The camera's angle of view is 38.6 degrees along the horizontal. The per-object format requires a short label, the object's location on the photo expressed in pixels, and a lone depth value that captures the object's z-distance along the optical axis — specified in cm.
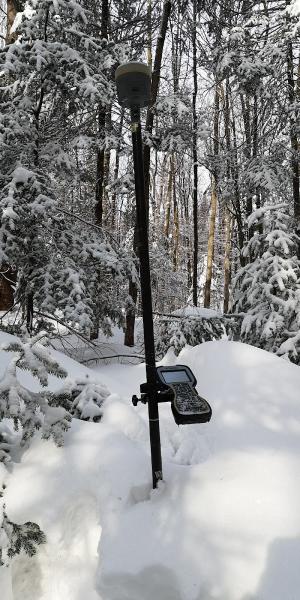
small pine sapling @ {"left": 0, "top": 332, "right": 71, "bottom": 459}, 243
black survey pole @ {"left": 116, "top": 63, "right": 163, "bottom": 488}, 252
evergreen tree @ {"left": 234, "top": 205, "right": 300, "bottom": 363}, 677
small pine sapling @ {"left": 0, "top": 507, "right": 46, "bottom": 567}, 206
